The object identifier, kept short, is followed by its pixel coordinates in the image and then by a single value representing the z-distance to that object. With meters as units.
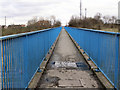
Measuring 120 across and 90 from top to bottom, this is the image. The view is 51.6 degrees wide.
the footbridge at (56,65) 2.24
